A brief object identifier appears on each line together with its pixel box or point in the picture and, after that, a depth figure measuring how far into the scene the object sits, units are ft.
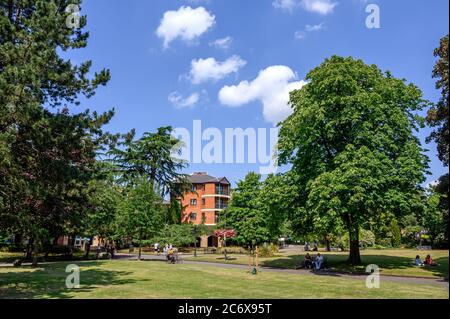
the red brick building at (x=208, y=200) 278.05
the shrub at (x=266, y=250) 158.51
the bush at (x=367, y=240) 197.71
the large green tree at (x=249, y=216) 119.58
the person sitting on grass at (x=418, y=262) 102.80
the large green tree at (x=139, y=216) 140.36
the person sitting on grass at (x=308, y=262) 107.14
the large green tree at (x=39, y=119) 50.72
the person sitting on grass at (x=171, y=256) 125.39
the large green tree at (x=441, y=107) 78.43
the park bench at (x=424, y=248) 183.87
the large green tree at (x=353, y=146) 86.12
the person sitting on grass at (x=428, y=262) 101.93
